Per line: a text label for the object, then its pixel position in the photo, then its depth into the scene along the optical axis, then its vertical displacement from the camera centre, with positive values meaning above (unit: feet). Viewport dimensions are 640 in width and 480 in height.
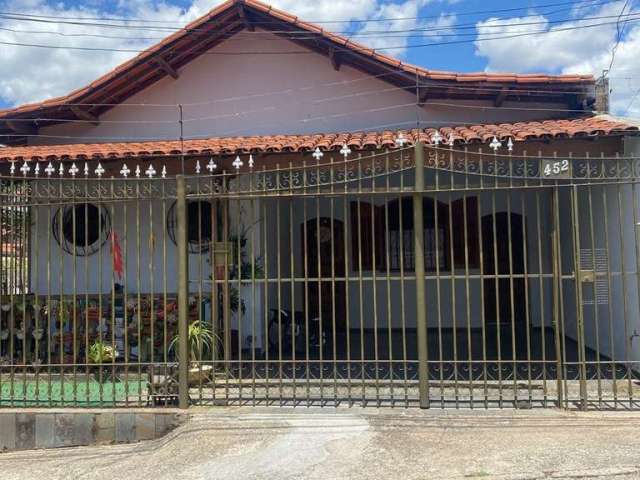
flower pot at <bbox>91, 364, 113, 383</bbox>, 21.76 -3.48
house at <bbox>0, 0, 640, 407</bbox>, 18.06 +3.20
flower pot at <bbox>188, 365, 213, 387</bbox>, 19.17 -3.17
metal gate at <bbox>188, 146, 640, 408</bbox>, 17.26 -0.62
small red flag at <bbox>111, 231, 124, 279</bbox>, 26.73 +1.25
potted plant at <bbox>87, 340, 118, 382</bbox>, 21.89 -2.82
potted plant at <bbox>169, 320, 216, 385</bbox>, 19.13 -2.52
